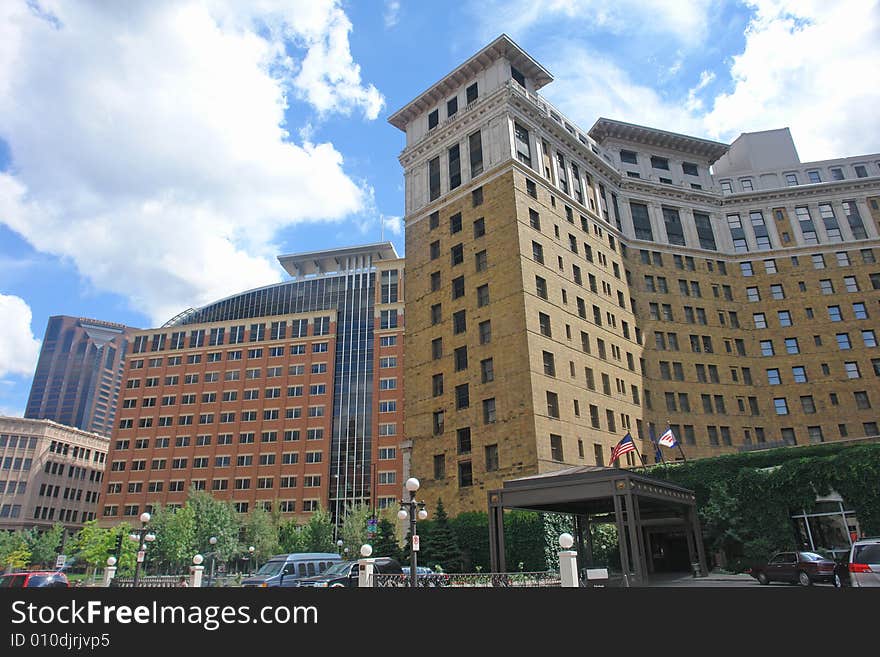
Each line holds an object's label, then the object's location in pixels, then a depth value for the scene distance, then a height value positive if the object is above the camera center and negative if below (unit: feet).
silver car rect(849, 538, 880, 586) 50.16 -2.51
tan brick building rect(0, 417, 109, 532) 317.63 +39.80
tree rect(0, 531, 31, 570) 240.98 -1.69
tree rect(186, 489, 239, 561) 230.07 +7.30
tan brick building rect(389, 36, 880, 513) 143.43 +73.84
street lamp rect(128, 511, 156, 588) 96.88 +0.63
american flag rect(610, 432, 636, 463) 106.83 +15.96
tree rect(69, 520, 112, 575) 223.92 +1.07
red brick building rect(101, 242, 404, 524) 299.17 +74.02
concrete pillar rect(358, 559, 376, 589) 63.93 -3.58
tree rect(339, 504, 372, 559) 215.51 +3.97
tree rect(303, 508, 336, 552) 232.73 +3.26
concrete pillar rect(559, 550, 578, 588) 62.75 -3.07
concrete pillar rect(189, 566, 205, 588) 85.10 -4.39
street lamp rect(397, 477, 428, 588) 60.34 +2.85
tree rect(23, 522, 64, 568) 263.49 +0.57
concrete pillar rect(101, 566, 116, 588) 107.08 -4.79
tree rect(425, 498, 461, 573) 120.47 -1.72
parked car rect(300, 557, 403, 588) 84.84 -4.62
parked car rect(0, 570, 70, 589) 90.17 -4.82
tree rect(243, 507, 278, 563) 241.96 +3.22
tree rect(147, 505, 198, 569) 220.64 +1.42
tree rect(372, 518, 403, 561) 125.18 -0.13
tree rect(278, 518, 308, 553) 240.32 +2.16
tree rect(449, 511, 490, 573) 126.93 +0.10
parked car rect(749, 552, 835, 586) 77.00 -4.43
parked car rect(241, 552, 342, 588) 92.43 -4.18
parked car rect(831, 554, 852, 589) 74.88 -5.30
